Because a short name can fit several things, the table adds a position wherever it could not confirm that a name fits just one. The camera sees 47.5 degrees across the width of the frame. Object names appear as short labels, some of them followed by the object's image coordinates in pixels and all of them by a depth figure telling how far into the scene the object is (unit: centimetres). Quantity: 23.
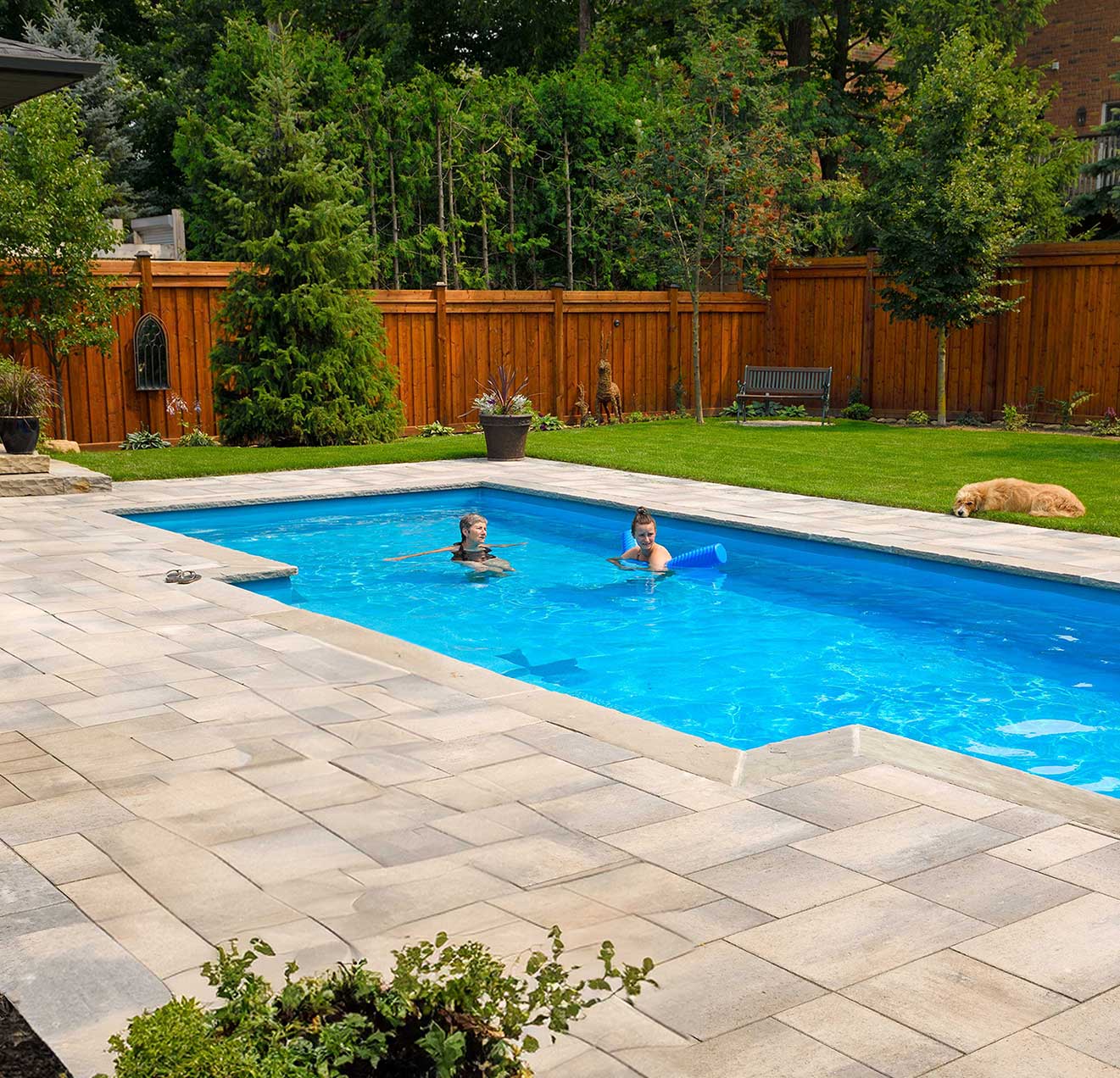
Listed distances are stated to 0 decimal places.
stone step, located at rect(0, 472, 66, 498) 1159
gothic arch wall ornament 1483
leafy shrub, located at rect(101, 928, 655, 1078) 187
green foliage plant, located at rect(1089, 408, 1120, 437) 1630
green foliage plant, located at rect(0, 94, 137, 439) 1320
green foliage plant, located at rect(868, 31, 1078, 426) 1686
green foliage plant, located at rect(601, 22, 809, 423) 1808
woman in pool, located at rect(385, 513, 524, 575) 951
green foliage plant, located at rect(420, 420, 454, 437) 1720
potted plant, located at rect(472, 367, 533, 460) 1435
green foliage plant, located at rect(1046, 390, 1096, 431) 1689
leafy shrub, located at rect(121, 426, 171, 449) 1498
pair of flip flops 793
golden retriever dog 1027
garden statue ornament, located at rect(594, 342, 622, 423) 1819
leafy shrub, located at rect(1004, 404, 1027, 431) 1719
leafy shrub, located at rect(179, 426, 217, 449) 1539
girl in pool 914
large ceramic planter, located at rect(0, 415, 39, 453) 1188
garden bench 1872
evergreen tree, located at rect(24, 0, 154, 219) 2422
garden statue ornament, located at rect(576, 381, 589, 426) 1858
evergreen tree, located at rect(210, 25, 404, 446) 1527
